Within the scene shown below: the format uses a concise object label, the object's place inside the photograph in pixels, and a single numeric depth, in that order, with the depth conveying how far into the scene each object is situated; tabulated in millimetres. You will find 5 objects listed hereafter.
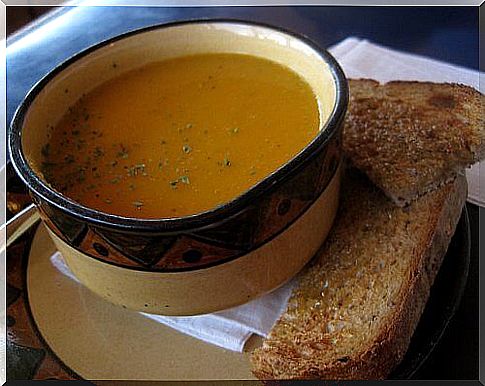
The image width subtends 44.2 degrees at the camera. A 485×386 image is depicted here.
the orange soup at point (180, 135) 201
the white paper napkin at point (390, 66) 307
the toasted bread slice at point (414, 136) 236
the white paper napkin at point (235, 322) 207
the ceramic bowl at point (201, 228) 172
